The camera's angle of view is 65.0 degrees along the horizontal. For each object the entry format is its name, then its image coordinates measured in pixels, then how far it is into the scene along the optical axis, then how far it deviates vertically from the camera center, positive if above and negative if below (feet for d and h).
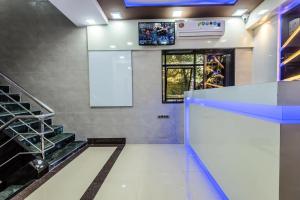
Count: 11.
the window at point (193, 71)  19.16 +1.37
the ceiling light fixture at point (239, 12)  17.15 +5.60
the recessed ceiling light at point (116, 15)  17.43 +5.56
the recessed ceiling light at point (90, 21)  17.68 +5.14
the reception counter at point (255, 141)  4.46 -1.39
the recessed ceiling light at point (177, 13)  17.29 +5.63
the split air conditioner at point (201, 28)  18.28 +4.62
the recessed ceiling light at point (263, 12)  14.82 +4.86
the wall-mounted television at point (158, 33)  18.74 +4.35
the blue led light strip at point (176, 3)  16.08 +5.84
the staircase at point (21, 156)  11.41 -3.67
